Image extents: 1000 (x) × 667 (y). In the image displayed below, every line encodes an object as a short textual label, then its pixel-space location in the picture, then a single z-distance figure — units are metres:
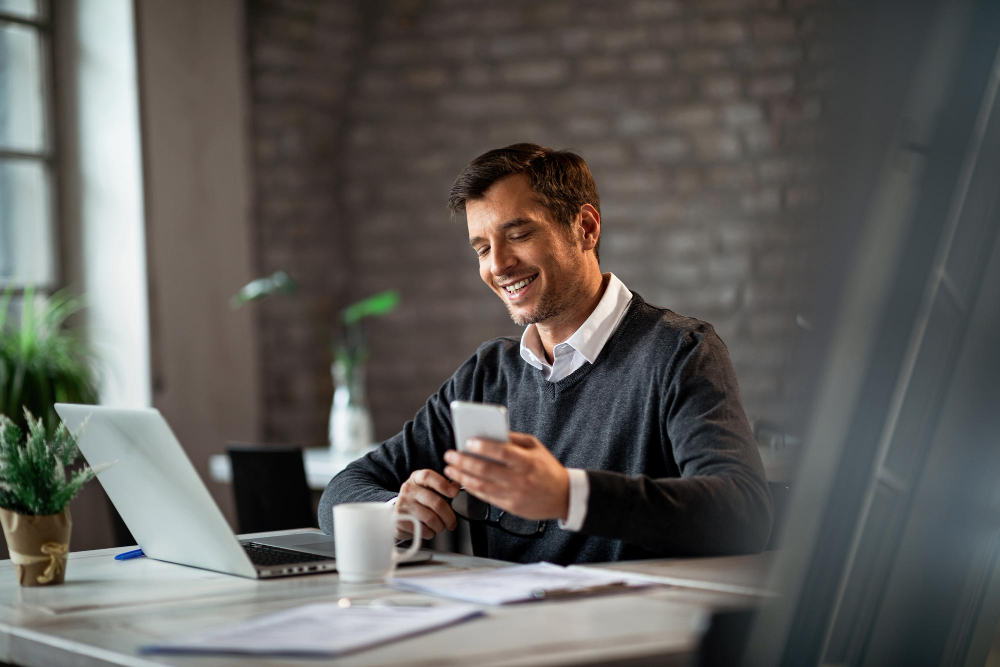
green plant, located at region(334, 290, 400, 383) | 3.85
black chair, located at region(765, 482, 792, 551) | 1.86
